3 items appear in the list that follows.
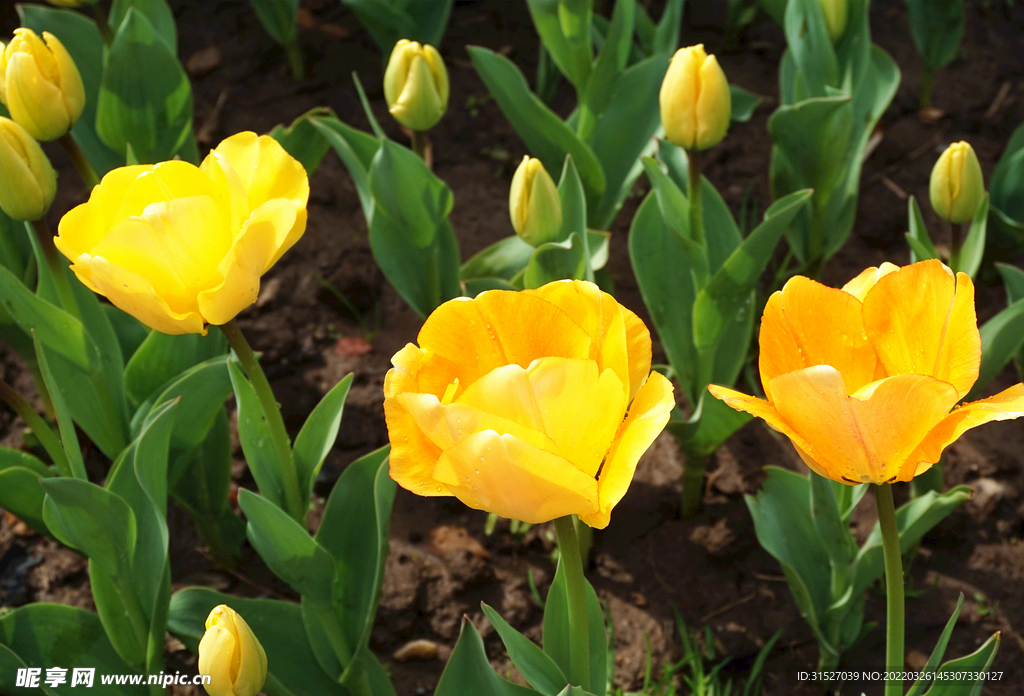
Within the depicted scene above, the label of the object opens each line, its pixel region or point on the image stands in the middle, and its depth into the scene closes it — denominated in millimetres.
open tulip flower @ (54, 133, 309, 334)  1260
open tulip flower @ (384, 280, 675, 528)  1164
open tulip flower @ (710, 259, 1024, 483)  1178
